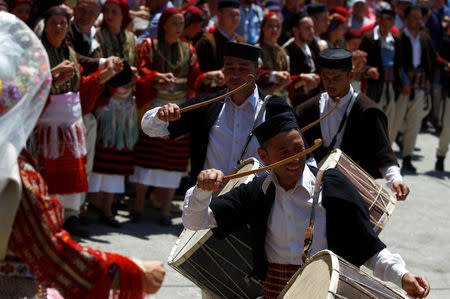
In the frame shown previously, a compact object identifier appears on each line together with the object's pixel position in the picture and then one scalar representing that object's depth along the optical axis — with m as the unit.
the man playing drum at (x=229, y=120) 4.64
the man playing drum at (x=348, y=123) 4.88
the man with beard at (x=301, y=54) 7.96
